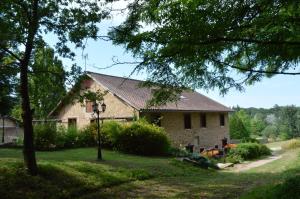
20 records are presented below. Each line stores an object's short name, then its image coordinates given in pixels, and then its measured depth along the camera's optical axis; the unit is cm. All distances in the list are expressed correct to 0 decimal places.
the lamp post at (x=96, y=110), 1896
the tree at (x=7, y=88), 1206
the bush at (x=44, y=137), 2295
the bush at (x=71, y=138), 2488
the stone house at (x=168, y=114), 2844
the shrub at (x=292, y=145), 3703
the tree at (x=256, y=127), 6352
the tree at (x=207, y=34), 444
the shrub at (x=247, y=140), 3741
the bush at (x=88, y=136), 2550
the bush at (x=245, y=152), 2711
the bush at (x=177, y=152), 2419
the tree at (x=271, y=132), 6954
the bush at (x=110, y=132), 2362
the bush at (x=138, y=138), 2347
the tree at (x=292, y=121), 6178
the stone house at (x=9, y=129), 4393
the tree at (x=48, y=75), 1302
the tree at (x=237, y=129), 4806
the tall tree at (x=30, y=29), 1145
